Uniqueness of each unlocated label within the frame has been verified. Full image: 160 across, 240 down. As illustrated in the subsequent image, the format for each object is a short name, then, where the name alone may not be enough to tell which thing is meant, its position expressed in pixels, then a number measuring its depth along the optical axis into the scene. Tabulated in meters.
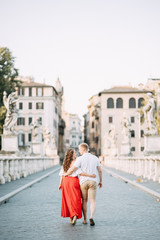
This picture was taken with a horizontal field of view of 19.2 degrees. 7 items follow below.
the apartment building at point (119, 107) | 97.38
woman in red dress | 8.60
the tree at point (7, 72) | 51.53
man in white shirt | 8.70
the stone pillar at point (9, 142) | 27.17
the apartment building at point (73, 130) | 183.40
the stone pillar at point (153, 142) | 25.86
